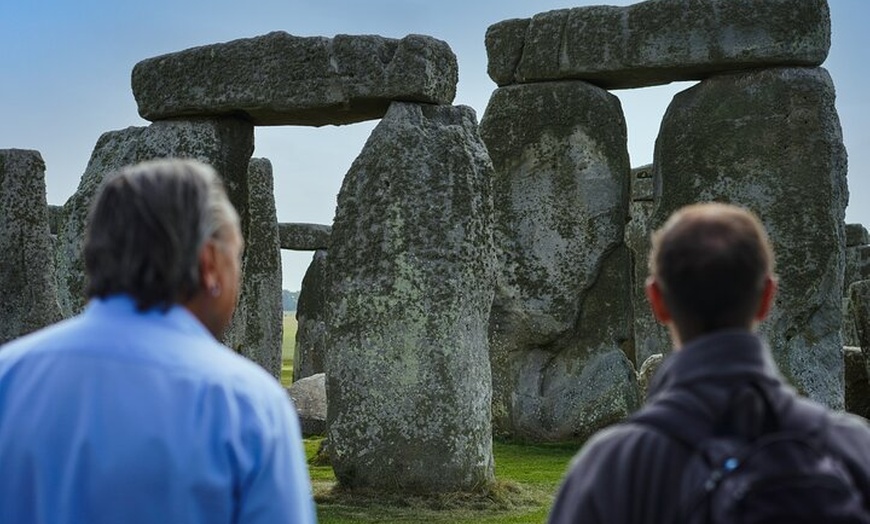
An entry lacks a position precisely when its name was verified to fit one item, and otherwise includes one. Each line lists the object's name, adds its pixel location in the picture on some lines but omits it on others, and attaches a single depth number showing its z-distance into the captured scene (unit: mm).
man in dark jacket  2109
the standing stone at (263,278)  11992
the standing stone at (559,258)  11875
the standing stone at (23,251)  12055
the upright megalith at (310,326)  17609
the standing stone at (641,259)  14734
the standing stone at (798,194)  10742
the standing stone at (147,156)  8867
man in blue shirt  2193
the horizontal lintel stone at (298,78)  8117
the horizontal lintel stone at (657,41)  10820
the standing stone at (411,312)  7848
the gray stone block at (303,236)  19953
